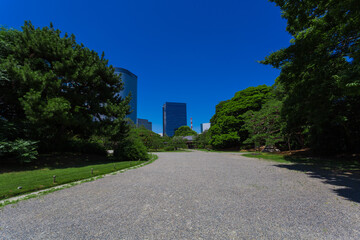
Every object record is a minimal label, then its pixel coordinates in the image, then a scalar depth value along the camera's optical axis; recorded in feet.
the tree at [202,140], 124.29
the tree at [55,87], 29.66
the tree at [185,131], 222.69
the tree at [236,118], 93.30
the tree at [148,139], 105.91
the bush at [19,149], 25.78
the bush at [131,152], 44.08
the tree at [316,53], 19.15
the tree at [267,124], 51.54
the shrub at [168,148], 119.74
